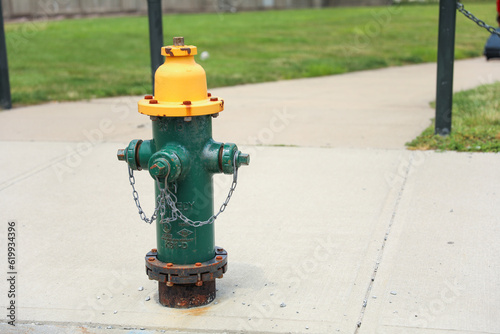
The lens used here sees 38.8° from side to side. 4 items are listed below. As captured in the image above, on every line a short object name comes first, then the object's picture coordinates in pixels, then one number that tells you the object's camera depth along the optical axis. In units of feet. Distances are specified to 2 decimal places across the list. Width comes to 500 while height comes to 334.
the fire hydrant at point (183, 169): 11.02
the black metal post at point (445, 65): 21.35
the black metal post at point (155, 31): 25.76
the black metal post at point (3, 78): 28.24
